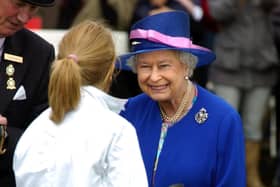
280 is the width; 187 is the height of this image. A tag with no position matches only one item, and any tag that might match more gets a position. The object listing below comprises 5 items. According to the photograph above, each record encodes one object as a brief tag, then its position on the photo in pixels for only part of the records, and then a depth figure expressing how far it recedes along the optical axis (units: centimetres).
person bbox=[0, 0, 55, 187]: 806
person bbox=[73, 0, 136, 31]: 1403
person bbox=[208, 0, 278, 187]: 1466
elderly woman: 835
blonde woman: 715
